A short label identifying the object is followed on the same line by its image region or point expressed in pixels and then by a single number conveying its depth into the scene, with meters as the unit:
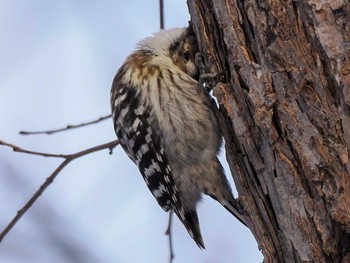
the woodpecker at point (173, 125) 7.02
